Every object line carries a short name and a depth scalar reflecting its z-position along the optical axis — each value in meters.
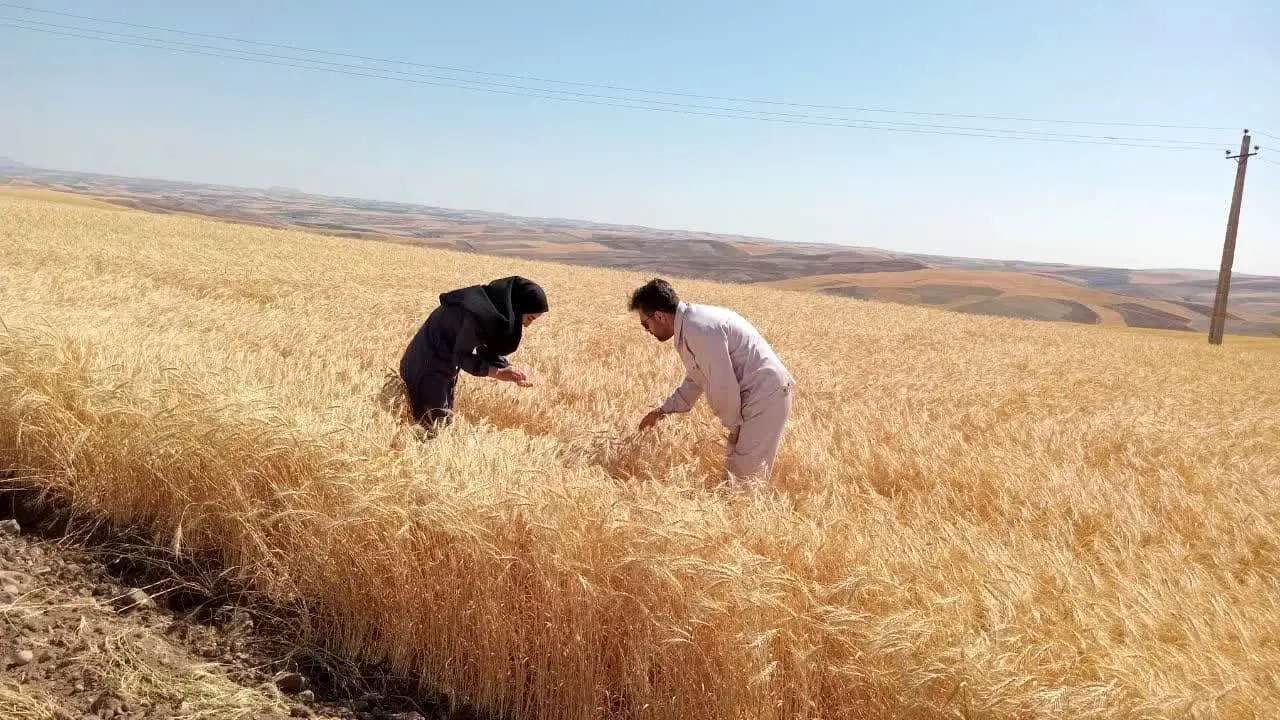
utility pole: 22.83
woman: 4.07
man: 3.79
